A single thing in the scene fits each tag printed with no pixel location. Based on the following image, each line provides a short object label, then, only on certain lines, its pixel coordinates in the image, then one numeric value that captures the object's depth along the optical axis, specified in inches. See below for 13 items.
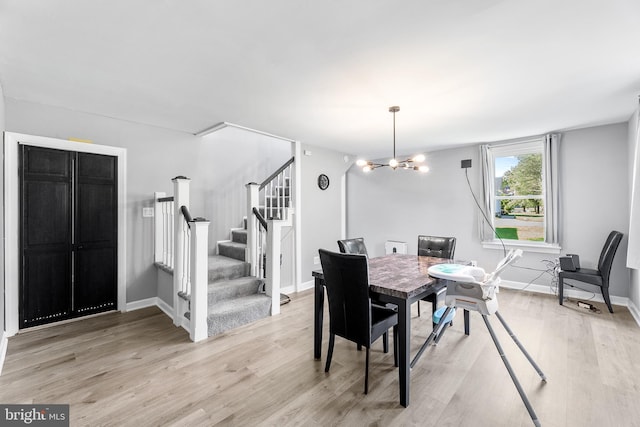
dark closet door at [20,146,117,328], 114.3
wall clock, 188.9
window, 160.4
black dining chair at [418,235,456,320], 134.0
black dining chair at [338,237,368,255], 128.3
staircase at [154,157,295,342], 108.5
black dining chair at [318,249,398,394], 75.5
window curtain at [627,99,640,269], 103.9
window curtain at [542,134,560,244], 157.2
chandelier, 107.7
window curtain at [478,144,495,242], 179.3
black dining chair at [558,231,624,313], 128.6
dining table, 71.6
